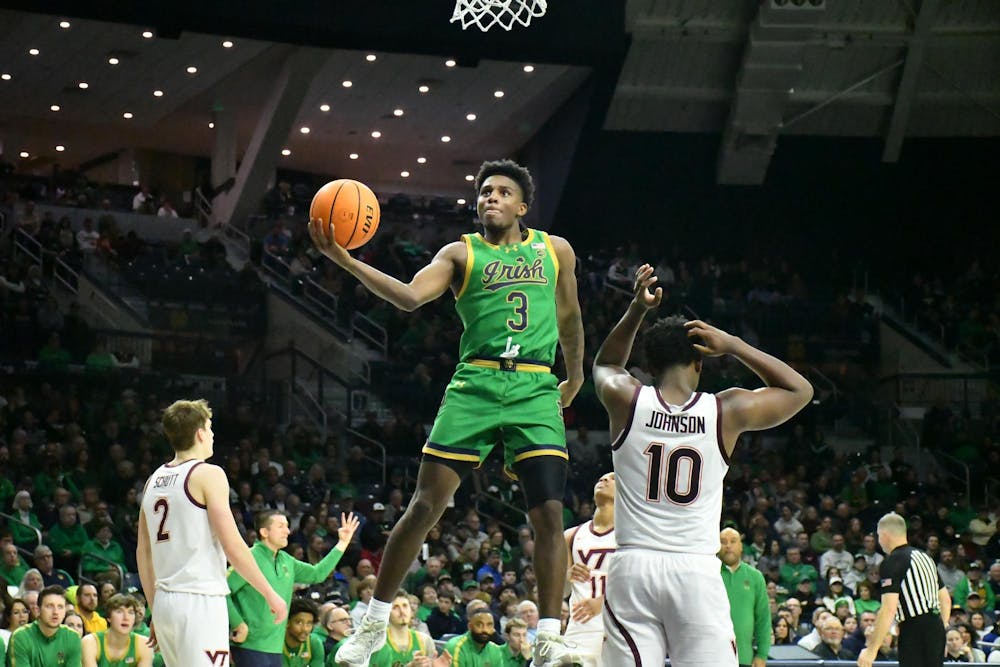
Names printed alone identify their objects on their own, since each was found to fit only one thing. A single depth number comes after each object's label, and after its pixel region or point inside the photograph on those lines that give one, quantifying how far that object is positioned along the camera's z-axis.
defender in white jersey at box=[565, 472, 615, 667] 8.66
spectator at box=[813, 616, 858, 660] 14.27
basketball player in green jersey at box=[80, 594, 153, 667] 10.17
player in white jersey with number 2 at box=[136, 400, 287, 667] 6.46
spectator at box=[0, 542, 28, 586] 14.13
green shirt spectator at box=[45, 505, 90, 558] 15.48
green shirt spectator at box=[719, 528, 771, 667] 10.63
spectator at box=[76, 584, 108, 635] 12.38
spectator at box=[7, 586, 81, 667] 10.60
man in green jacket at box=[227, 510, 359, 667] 9.90
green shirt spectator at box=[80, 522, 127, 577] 15.17
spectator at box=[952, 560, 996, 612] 17.88
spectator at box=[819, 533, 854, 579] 18.72
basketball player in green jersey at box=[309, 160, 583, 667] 6.36
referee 10.37
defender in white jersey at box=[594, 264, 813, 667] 5.76
